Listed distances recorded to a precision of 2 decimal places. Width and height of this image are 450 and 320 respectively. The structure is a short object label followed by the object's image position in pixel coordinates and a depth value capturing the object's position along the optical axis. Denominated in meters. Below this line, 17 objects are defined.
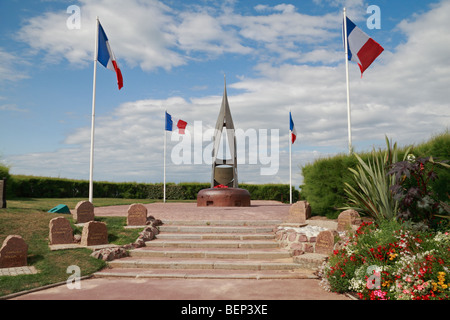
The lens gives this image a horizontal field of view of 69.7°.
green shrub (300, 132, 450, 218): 9.84
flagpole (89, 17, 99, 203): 11.78
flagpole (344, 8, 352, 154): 11.19
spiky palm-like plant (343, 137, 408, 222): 7.31
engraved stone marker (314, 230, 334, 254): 7.15
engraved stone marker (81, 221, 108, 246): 8.10
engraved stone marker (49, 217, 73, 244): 8.14
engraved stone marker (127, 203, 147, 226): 9.59
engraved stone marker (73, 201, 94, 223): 9.48
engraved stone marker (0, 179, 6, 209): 10.71
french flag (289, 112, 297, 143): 18.34
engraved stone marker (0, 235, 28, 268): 6.78
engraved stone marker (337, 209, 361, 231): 8.03
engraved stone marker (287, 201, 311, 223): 9.51
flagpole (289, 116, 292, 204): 18.47
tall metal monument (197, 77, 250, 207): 13.73
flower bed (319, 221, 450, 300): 4.43
